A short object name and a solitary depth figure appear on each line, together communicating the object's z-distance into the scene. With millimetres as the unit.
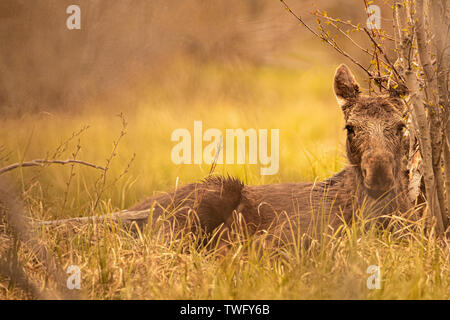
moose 7703
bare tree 7207
